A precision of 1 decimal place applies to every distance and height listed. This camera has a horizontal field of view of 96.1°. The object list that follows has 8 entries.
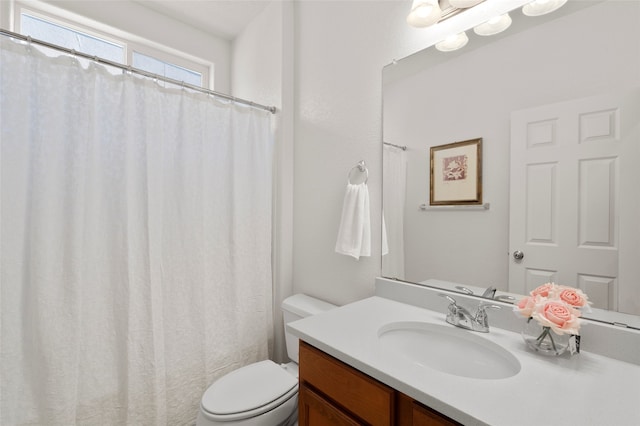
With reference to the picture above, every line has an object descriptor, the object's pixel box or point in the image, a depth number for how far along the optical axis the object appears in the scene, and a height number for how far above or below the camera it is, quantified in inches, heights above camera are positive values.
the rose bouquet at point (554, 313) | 30.5 -11.2
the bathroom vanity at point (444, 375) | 24.3 -16.5
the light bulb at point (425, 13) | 46.8 +32.5
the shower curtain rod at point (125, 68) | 45.1 +26.5
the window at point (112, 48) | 66.8 +42.8
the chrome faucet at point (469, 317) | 39.5 -15.1
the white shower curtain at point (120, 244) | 45.7 -6.7
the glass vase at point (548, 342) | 32.5 -15.2
